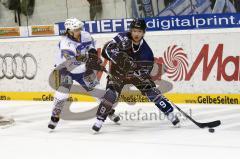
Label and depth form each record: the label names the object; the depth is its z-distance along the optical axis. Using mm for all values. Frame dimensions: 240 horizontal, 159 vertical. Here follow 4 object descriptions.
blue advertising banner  14018
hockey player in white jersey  11376
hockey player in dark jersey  10767
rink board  13827
